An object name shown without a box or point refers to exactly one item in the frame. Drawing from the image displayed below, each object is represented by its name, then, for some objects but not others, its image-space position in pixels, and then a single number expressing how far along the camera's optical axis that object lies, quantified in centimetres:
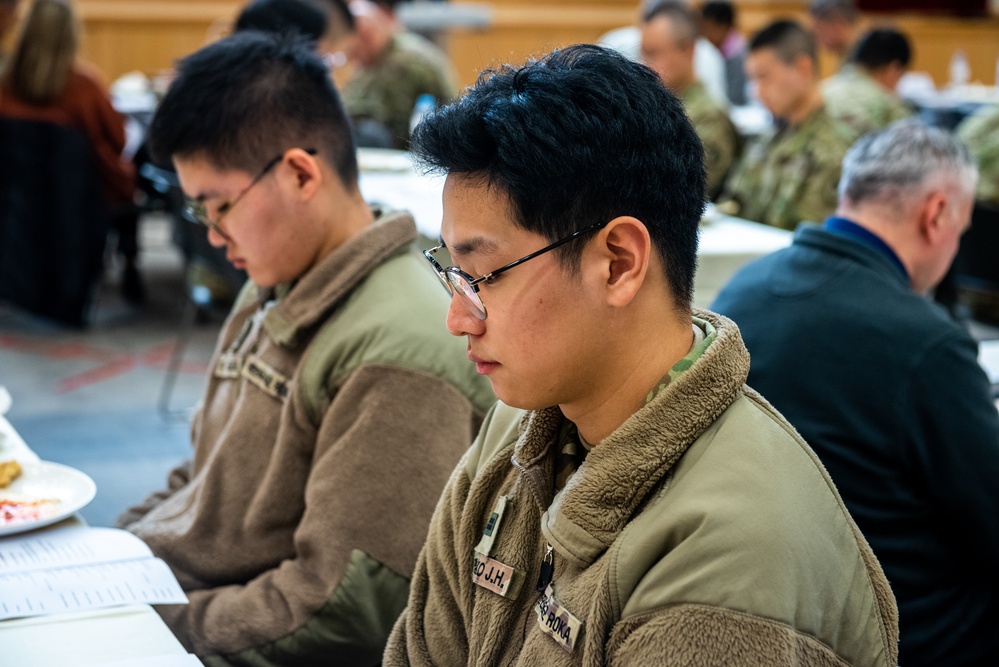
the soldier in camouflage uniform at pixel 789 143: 420
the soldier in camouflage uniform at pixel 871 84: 502
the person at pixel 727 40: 771
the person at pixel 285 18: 343
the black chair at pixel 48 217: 481
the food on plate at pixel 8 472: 161
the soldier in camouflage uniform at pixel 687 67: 503
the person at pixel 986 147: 476
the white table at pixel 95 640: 118
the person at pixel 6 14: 584
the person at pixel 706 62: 682
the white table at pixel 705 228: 295
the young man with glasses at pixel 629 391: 88
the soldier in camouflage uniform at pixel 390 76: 522
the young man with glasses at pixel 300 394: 145
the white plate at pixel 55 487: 153
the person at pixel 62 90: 488
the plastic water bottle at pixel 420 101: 470
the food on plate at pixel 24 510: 148
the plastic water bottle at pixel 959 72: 823
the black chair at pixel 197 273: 378
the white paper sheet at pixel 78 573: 128
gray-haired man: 159
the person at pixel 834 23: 757
